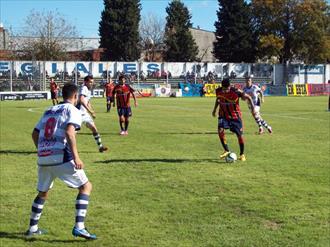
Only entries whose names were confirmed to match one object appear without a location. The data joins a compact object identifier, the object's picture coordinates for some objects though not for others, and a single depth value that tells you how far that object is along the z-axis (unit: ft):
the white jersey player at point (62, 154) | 21.56
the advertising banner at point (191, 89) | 195.83
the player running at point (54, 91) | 120.69
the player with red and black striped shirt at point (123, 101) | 62.18
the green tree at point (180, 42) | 267.39
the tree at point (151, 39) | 296.34
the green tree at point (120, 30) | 253.65
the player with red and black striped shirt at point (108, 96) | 105.09
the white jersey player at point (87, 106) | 45.68
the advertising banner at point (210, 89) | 197.36
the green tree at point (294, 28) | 241.96
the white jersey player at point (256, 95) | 63.93
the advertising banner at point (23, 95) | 160.97
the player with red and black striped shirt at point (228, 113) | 41.83
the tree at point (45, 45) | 241.76
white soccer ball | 40.88
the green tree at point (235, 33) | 254.68
